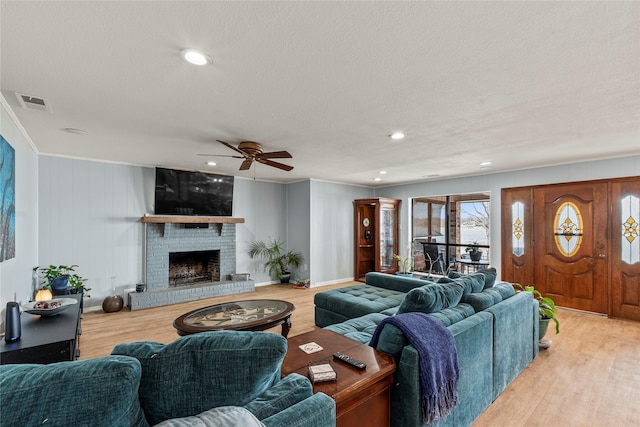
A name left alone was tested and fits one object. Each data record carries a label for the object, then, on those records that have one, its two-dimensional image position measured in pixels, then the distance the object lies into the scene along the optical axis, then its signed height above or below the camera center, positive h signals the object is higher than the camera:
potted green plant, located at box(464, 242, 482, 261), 6.45 -0.77
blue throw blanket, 1.57 -0.80
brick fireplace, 5.02 -0.86
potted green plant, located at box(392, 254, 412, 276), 6.62 -1.07
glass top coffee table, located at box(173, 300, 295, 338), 2.61 -0.98
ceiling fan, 3.39 +0.77
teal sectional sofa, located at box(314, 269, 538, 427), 1.61 -0.92
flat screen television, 5.08 +0.45
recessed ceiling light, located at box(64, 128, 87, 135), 3.11 +0.94
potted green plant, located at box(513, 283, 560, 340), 3.13 -1.04
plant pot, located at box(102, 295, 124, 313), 4.48 -1.32
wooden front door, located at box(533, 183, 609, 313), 4.39 -0.44
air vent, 2.28 +0.95
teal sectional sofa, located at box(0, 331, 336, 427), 0.68 -0.46
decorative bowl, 2.29 -0.72
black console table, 1.78 -0.80
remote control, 1.50 -0.76
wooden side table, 1.32 -0.79
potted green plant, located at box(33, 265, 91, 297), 3.67 -0.81
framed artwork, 2.28 +0.15
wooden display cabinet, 6.95 -0.42
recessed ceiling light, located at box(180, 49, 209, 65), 1.69 +0.96
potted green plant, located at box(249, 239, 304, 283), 6.52 -0.90
